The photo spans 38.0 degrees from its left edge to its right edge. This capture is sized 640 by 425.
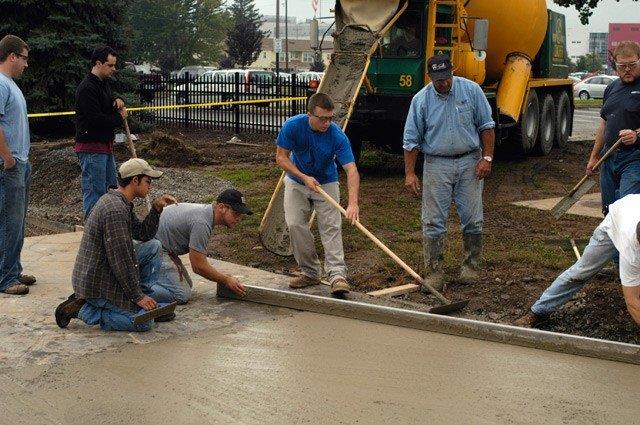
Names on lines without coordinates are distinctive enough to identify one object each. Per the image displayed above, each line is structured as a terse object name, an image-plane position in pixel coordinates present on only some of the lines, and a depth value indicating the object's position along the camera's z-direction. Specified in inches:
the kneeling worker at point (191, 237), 261.0
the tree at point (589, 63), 3850.9
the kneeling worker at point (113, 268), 239.1
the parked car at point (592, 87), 1785.2
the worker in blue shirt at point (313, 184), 287.3
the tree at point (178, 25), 3110.2
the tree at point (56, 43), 775.1
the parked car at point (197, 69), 2180.9
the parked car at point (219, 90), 903.7
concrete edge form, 219.6
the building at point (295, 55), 5358.3
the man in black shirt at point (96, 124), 329.7
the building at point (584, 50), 4129.9
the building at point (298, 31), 6296.3
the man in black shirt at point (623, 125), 275.3
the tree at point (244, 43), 2369.6
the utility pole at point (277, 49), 1669.5
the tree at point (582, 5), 674.3
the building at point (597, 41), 5995.1
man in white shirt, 210.5
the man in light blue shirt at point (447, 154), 296.0
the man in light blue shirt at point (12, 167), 281.4
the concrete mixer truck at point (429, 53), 499.2
